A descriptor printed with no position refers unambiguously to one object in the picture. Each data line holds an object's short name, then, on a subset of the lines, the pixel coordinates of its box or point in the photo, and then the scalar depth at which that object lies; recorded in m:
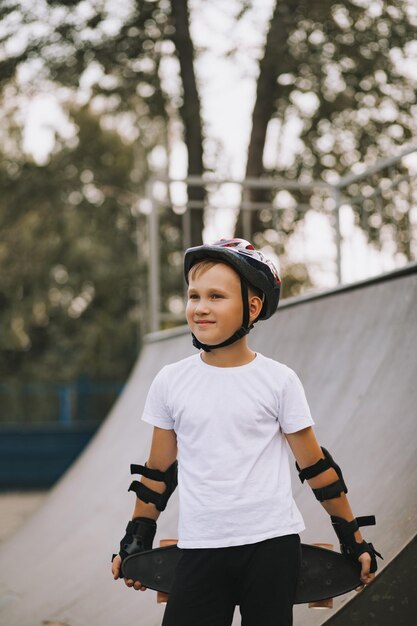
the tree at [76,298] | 25.66
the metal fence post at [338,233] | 7.85
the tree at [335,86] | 11.25
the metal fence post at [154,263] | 8.56
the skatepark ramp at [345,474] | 3.04
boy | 2.29
